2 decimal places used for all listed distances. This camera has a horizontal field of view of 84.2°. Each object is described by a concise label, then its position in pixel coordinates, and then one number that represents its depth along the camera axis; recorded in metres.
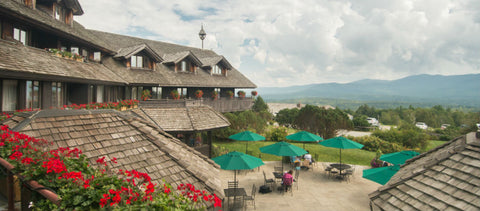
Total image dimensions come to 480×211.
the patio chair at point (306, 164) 18.30
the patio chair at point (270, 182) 14.30
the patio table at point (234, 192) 11.71
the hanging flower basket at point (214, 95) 31.03
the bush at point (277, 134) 28.76
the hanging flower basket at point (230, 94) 33.79
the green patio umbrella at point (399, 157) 13.43
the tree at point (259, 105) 55.33
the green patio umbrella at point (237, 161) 11.79
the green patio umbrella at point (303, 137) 18.23
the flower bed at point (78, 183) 3.10
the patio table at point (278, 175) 14.93
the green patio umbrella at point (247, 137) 18.75
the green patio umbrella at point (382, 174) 11.21
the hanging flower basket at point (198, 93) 27.38
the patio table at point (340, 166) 16.36
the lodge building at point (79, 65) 12.40
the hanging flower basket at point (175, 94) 25.03
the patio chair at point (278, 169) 17.82
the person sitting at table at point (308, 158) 18.72
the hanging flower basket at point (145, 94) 21.41
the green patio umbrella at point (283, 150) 14.77
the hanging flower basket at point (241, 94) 35.75
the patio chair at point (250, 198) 11.61
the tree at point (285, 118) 38.74
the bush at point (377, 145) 25.60
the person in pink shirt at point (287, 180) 13.33
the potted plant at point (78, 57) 17.48
